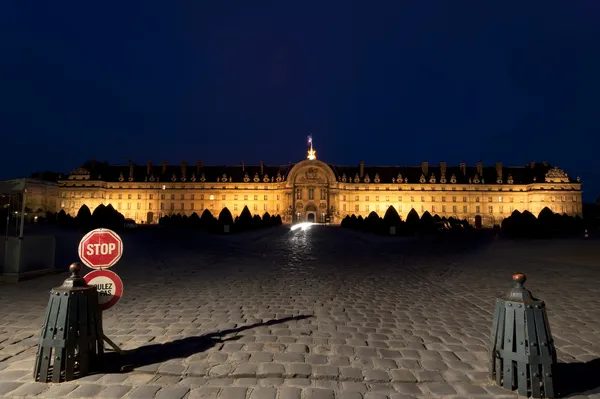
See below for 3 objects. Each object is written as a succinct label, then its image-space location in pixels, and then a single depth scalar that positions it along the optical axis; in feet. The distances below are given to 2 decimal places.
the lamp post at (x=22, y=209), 33.96
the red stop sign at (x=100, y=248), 15.79
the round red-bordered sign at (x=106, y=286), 15.55
